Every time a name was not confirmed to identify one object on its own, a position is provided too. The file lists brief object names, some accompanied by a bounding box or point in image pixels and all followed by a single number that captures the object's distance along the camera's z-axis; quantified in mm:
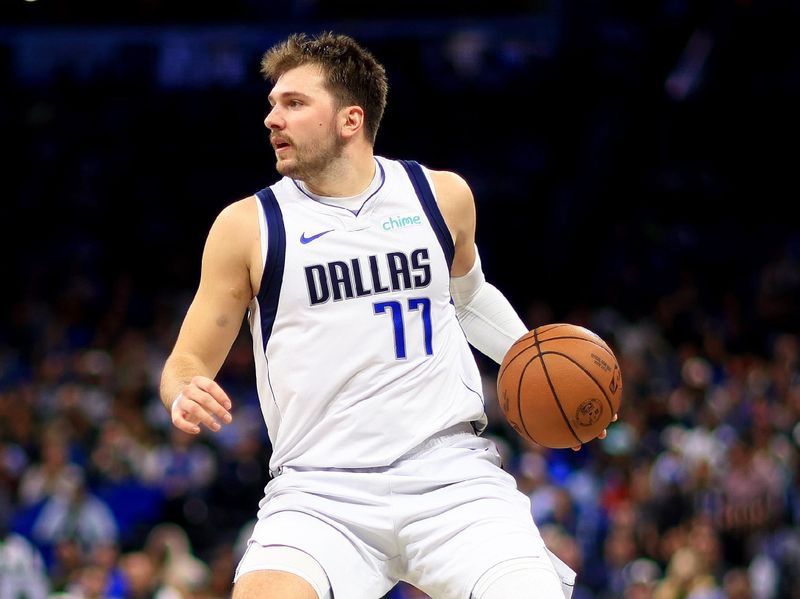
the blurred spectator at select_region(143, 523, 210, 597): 18516
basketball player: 7086
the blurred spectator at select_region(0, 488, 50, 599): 18891
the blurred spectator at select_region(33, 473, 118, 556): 20203
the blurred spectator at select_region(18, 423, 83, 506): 20703
